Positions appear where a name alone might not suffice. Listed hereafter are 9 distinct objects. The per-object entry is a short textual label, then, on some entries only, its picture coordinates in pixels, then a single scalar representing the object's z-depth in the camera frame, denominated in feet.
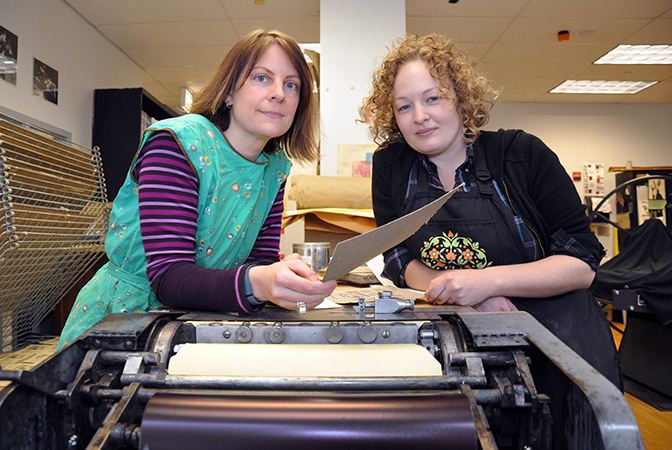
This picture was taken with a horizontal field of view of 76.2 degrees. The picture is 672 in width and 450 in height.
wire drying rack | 3.90
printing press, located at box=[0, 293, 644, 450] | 1.37
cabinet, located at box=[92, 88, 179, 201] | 13.28
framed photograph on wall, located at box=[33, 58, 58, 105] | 10.98
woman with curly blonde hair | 3.18
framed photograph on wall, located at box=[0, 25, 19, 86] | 9.82
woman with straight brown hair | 2.41
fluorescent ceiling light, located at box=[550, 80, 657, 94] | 18.99
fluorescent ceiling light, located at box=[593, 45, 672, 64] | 15.27
